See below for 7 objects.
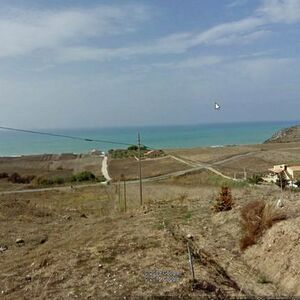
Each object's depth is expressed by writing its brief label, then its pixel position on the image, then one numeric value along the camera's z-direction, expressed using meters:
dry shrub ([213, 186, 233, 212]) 11.43
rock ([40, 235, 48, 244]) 10.22
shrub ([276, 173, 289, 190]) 19.34
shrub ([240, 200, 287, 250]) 8.13
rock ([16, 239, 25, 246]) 9.98
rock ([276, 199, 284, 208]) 9.63
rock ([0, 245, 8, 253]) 9.38
